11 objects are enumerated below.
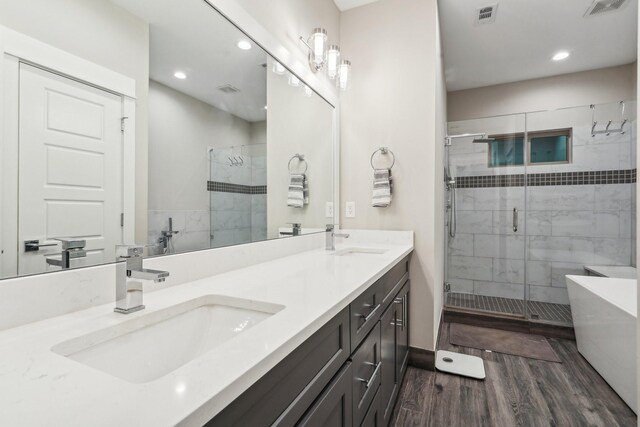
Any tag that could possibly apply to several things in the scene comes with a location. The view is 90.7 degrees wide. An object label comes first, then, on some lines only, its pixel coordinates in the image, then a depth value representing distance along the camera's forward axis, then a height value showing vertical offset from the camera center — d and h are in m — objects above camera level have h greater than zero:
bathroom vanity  0.42 -0.25
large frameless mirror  0.72 +0.23
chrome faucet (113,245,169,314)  0.77 -0.16
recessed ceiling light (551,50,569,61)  3.03 +1.56
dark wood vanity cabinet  0.58 -0.42
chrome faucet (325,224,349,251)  2.02 -0.15
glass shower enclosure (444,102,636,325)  3.07 +0.10
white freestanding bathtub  1.75 -0.71
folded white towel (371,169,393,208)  2.24 +0.18
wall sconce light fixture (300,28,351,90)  1.93 +1.02
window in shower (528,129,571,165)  3.26 +0.72
